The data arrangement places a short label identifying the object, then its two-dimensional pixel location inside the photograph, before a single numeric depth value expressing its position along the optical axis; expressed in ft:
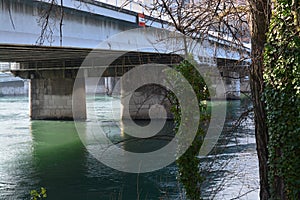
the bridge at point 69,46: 37.47
